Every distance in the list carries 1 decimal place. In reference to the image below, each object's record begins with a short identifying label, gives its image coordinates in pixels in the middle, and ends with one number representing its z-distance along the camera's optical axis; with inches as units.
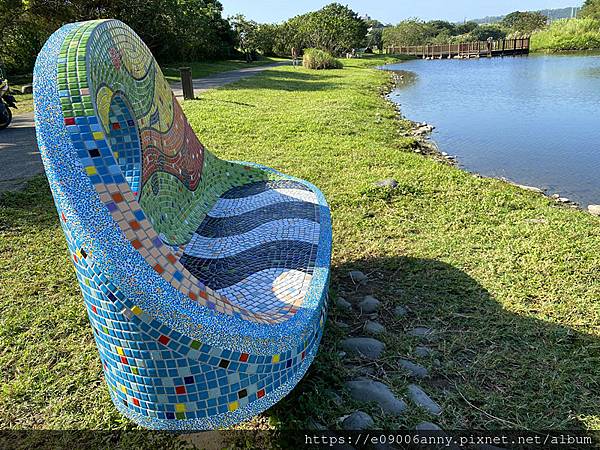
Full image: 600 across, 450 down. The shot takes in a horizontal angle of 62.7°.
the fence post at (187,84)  460.8
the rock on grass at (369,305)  129.6
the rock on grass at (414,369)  104.0
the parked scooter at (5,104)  350.6
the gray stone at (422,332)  117.5
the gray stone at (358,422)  88.7
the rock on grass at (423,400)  93.5
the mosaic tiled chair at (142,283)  61.3
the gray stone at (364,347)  110.8
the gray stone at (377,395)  93.4
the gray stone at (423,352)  110.5
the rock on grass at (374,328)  119.3
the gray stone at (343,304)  130.8
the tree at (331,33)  1493.6
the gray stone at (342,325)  121.9
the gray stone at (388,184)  219.9
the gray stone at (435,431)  85.7
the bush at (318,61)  997.2
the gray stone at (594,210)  207.9
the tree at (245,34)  1556.3
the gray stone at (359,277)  145.0
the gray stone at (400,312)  127.0
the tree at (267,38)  1684.3
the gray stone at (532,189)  238.0
